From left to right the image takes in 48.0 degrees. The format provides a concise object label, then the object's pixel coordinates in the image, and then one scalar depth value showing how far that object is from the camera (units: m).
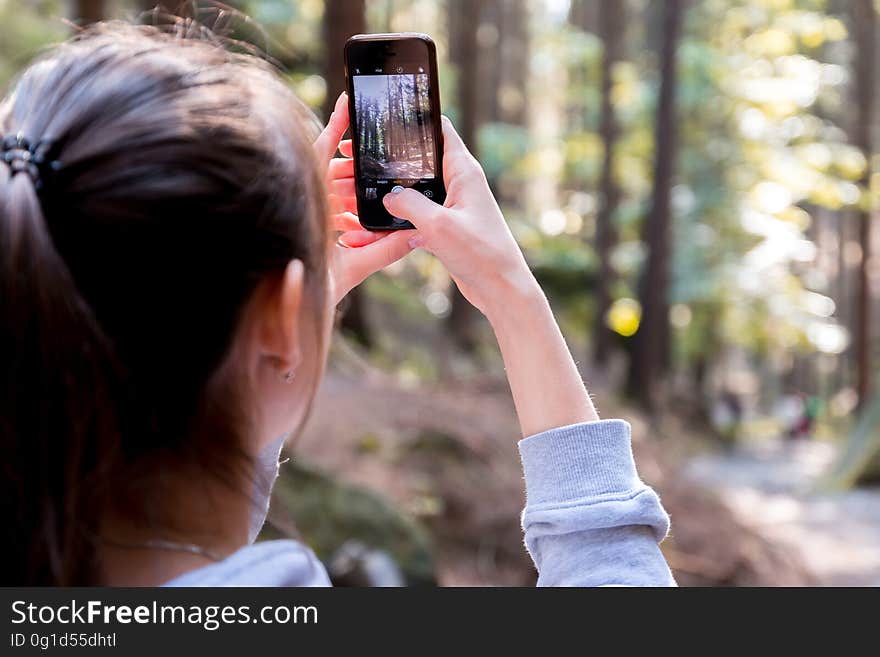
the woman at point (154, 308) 1.04
